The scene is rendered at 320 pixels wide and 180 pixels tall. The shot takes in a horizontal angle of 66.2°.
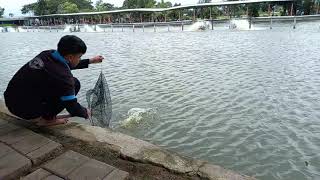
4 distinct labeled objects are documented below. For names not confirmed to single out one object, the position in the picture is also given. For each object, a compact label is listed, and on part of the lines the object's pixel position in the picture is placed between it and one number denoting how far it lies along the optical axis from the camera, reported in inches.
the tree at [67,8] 2795.9
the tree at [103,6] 3107.2
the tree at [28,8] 3313.5
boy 98.0
